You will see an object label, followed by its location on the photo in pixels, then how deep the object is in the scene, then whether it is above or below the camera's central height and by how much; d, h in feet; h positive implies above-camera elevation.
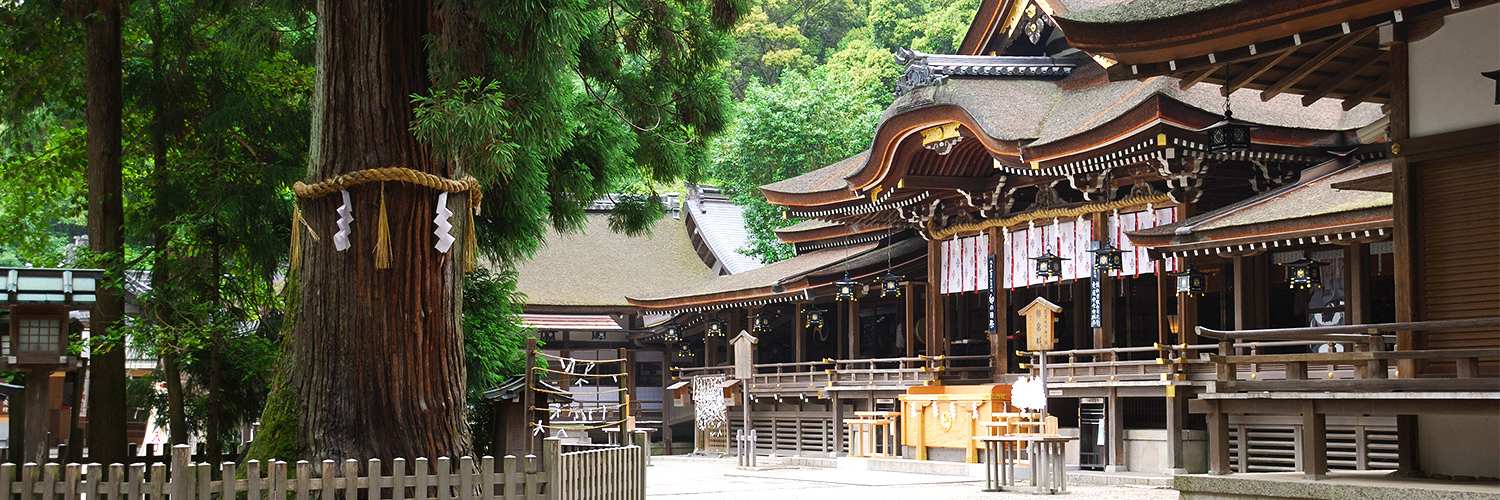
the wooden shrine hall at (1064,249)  61.67 +5.51
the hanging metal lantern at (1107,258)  68.08 +5.10
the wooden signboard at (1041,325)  65.16 +2.04
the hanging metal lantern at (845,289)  86.07 +4.79
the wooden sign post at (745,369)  85.46 +0.26
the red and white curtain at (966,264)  79.46 +5.74
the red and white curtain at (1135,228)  67.41 +6.47
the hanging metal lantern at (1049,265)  72.08 +5.09
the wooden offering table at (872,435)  81.35 -3.39
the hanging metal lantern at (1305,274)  59.88 +3.80
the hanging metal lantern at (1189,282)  63.77 +3.74
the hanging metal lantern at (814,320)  94.58 +3.33
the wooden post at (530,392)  43.16 -0.49
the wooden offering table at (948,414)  74.02 -2.13
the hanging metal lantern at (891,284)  83.76 +4.91
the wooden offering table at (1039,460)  55.57 -3.32
